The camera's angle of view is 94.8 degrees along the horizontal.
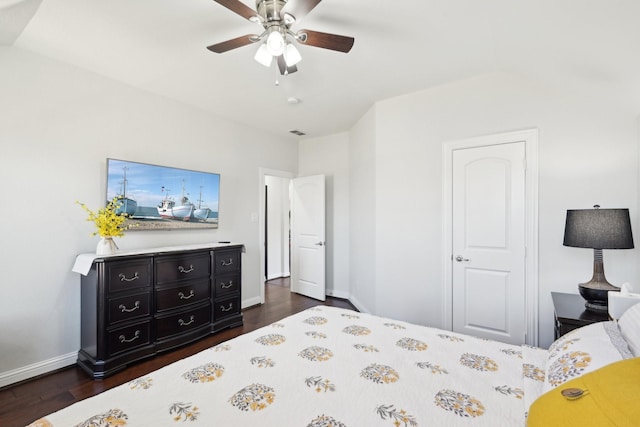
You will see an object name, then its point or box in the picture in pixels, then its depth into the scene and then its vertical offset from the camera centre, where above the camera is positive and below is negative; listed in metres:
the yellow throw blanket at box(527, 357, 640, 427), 0.68 -0.46
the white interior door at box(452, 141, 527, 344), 2.62 -0.22
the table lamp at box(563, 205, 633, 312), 1.87 -0.12
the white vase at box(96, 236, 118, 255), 2.50 -0.27
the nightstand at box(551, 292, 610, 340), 1.80 -0.62
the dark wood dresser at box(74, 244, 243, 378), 2.41 -0.82
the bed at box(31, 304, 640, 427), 0.98 -0.67
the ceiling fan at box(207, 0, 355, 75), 1.56 +1.08
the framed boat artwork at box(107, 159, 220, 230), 2.86 +0.23
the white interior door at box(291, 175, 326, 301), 4.60 -0.32
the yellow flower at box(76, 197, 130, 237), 2.52 -0.05
